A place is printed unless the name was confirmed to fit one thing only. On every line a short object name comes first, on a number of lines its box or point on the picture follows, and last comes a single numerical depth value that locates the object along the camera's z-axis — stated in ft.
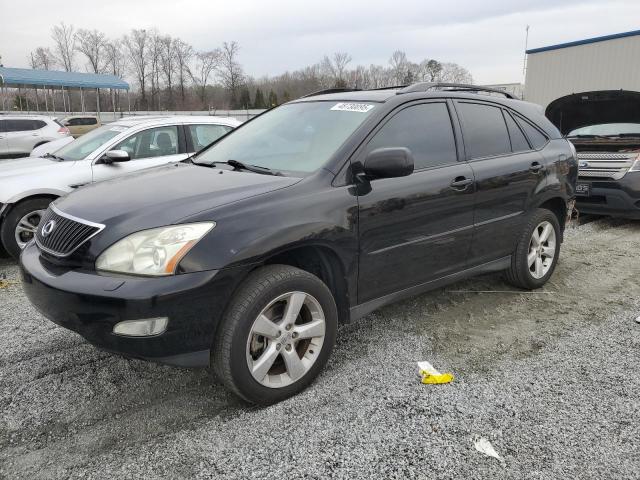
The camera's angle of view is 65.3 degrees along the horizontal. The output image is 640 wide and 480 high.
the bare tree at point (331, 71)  256.73
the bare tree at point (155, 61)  218.38
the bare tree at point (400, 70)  242.17
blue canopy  100.70
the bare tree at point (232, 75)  219.61
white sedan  17.90
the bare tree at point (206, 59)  224.94
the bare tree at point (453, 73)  252.52
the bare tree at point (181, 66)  220.47
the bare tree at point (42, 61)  208.74
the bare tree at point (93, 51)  212.02
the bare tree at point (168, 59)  219.47
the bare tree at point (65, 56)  212.84
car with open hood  22.89
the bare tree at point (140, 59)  218.59
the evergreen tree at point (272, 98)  170.30
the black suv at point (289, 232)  7.89
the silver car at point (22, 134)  45.85
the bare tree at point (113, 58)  216.33
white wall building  55.21
